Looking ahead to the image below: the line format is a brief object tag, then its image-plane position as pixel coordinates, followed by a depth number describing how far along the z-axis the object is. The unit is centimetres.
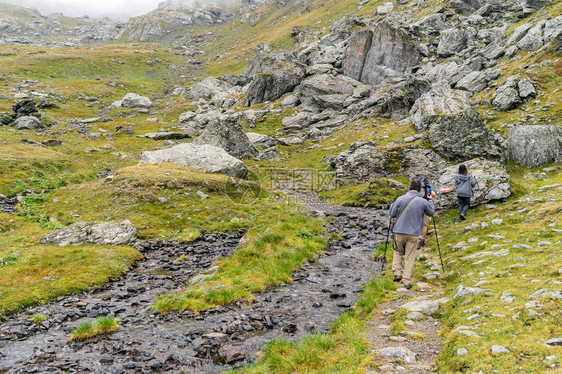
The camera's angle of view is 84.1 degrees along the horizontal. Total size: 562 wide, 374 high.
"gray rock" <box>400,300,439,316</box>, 1056
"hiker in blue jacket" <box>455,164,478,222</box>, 1981
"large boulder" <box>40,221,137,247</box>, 2178
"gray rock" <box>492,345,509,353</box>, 666
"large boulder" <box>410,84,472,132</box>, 4703
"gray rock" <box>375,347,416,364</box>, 788
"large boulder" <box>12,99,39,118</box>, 8731
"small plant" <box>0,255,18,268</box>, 1781
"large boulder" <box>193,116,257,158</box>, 5991
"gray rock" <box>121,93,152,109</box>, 12557
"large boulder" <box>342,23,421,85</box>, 8831
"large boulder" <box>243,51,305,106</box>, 10388
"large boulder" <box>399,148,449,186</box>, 3766
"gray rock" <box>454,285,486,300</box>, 1019
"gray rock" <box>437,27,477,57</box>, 7875
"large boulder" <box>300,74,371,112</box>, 8369
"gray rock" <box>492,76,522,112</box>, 4466
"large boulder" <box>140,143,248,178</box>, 4041
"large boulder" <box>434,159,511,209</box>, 2064
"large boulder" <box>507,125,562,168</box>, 3064
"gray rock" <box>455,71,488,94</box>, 5647
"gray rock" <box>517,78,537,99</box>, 4375
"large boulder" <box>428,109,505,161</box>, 3575
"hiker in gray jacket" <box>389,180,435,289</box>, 1388
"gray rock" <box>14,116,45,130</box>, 7635
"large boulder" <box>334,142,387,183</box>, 4103
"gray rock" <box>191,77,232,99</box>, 13826
